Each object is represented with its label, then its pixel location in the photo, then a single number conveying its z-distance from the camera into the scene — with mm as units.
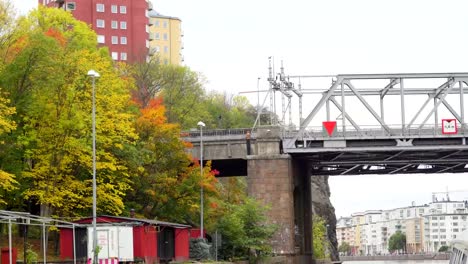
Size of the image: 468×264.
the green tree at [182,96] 113000
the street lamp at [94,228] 45938
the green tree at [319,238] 132538
